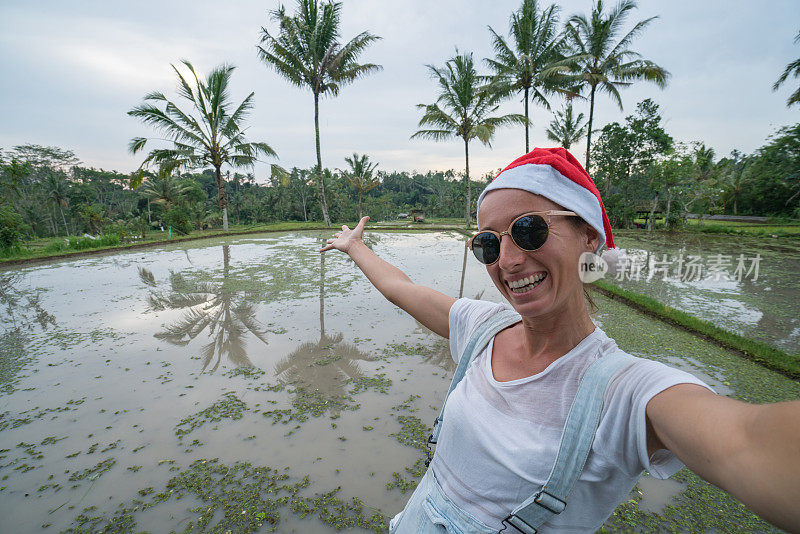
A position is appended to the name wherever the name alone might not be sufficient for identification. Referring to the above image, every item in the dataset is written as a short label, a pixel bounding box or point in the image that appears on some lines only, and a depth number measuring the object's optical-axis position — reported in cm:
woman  52
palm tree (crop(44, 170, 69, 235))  2452
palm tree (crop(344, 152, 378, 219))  2433
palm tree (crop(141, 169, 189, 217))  2133
